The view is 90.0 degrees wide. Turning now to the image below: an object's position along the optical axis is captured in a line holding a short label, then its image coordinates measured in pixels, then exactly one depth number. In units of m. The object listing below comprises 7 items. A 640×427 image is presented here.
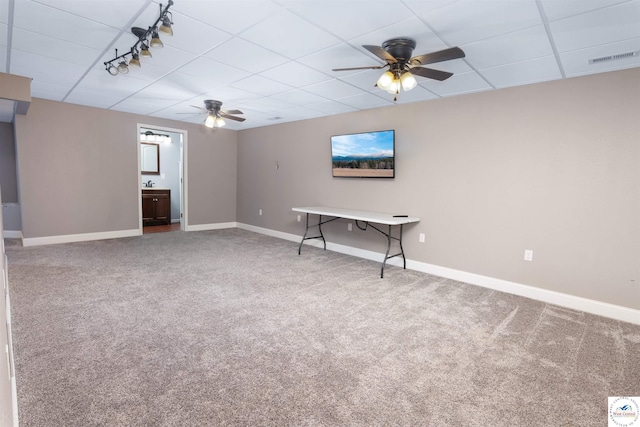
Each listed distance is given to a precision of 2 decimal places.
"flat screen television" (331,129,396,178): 4.59
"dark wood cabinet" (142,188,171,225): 7.45
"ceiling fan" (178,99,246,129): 4.61
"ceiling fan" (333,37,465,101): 2.54
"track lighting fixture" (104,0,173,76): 2.14
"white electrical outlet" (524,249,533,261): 3.51
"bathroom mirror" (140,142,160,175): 7.91
